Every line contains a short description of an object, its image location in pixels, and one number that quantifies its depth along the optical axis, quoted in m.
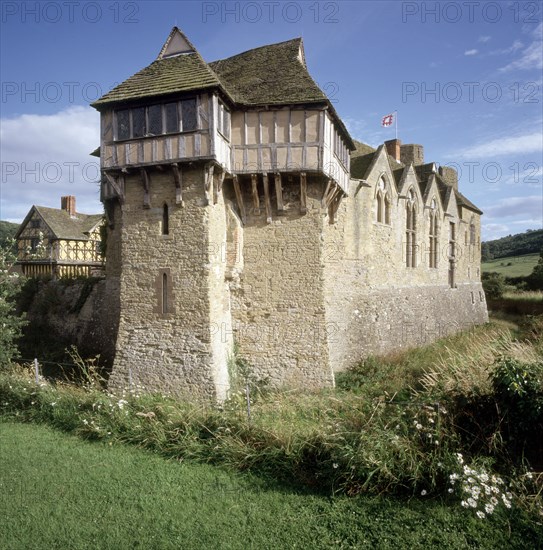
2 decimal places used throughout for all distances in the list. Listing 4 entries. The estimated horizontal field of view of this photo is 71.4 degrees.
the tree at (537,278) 29.30
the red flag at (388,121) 19.34
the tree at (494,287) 28.73
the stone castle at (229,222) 10.39
